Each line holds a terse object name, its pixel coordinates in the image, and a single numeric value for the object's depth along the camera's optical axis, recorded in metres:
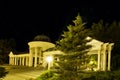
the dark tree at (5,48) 52.12
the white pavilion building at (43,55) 27.11
